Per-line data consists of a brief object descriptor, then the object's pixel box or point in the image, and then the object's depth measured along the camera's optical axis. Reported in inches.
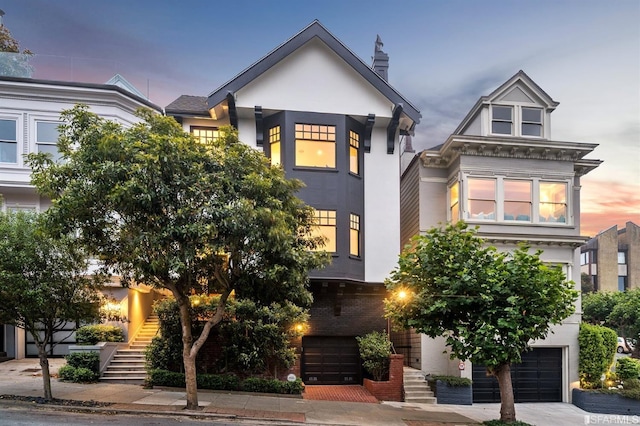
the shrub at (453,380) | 783.1
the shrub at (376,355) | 783.7
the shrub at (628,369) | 813.9
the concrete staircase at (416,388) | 775.1
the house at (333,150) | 825.5
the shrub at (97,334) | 750.5
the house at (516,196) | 860.6
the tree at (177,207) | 503.2
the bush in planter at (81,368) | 708.7
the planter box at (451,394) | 783.7
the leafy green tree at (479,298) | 564.1
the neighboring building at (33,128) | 840.9
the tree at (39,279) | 539.8
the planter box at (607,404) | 788.6
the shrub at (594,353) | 832.3
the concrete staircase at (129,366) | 735.1
